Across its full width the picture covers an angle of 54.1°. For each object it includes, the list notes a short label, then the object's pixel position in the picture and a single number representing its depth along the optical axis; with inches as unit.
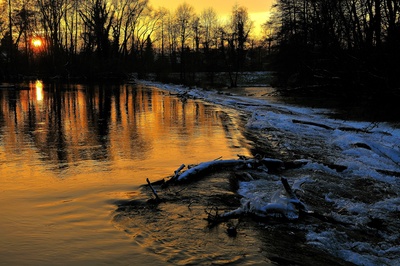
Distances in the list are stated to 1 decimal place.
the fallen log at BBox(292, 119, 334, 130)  674.3
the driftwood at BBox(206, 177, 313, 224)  234.6
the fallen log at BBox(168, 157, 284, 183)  327.9
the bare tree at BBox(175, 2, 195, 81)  3540.8
